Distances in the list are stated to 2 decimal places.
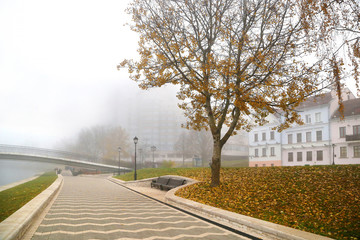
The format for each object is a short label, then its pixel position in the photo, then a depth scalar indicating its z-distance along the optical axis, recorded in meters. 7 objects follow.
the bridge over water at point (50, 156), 53.98
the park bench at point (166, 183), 17.48
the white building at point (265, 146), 48.62
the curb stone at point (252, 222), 6.07
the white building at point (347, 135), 36.81
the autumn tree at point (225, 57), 11.70
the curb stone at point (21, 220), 5.61
